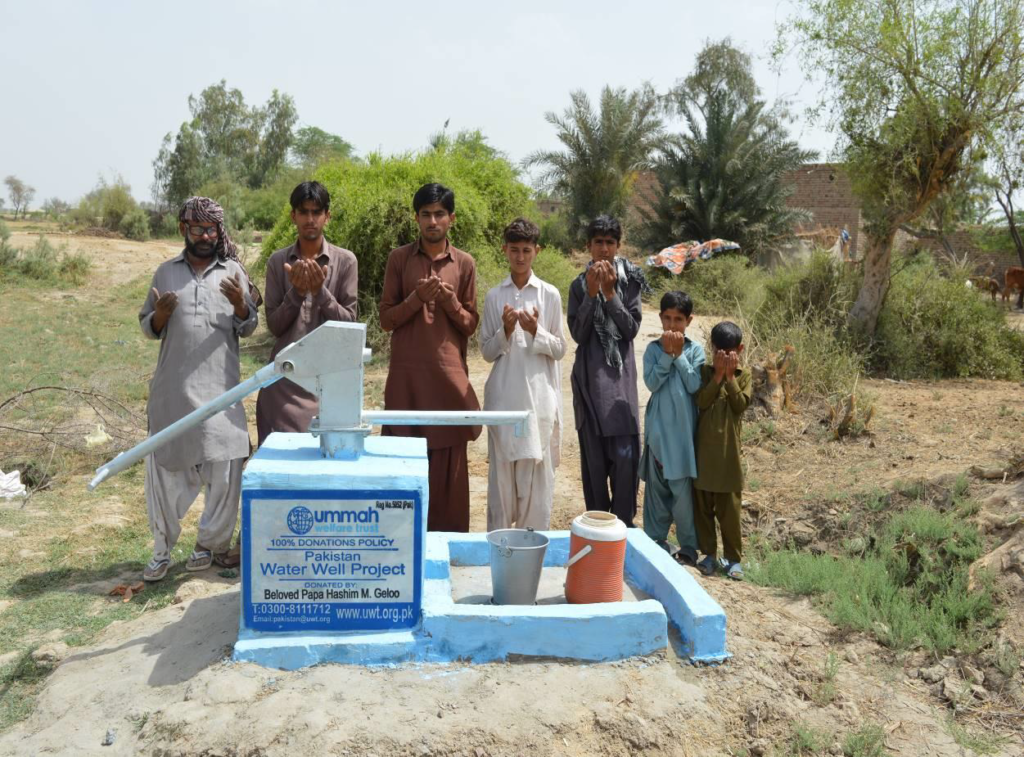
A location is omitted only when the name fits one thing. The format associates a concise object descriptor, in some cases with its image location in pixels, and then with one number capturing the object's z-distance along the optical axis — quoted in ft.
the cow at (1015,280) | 69.41
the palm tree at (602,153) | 82.38
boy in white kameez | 13.42
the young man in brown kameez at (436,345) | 13.37
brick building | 76.89
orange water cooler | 10.25
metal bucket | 10.12
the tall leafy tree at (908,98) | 30.96
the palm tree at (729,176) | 67.92
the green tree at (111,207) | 87.76
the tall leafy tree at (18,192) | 173.78
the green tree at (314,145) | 144.87
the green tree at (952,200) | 33.49
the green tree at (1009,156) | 31.55
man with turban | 12.60
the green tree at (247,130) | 143.19
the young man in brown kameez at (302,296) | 13.01
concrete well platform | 9.12
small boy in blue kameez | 13.50
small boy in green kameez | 13.24
